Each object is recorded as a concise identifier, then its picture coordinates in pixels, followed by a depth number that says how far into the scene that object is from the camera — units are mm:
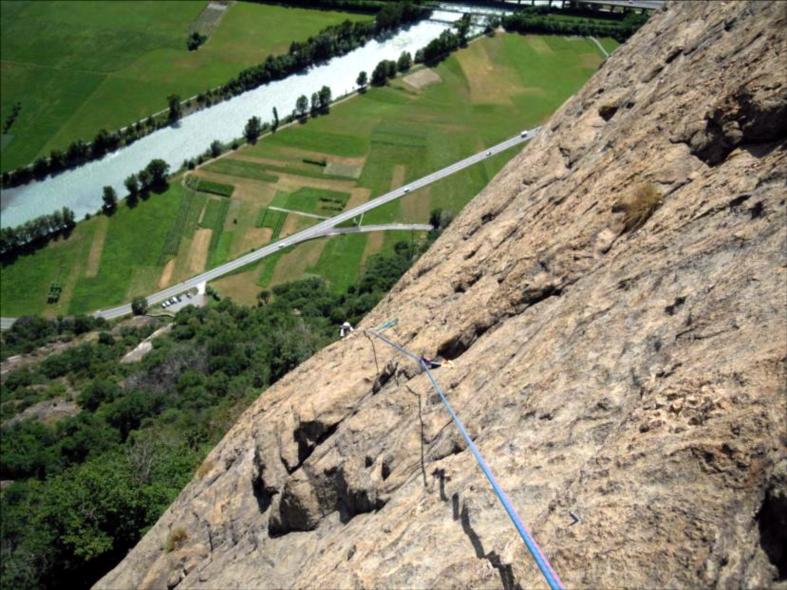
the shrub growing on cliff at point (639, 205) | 18953
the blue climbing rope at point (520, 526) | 11883
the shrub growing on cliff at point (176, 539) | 27091
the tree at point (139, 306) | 91625
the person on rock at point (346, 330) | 29088
